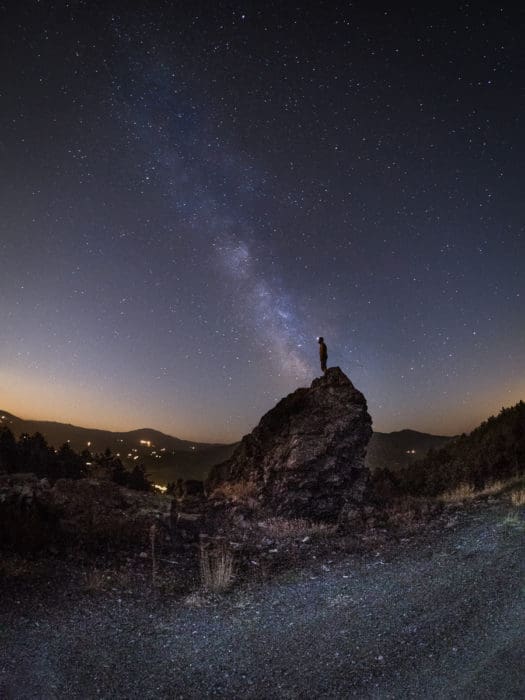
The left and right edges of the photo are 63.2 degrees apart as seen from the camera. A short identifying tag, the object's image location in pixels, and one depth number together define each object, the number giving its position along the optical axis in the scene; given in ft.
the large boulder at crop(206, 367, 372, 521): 44.47
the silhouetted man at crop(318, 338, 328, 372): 56.85
